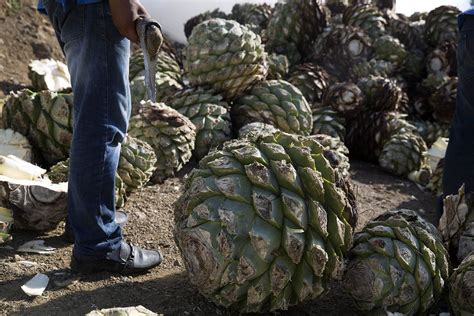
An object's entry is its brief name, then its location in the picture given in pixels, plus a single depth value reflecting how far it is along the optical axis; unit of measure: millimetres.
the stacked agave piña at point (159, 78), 3418
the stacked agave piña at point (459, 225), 2041
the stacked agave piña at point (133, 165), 2562
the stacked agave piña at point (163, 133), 2947
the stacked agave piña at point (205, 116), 3160
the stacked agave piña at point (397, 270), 1735
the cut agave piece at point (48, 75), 3523
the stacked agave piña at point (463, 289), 1721
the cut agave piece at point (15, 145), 2715
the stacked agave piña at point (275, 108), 3270
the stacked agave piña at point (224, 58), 3213
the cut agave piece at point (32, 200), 2188
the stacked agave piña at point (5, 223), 2086
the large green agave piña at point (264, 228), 1617
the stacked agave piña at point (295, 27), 4711
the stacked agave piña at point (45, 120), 2771
